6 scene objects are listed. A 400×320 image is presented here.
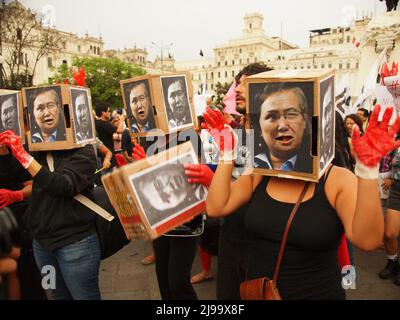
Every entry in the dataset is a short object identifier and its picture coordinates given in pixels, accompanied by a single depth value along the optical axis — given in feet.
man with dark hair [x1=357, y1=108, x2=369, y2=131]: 21.25
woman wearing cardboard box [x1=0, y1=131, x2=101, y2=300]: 7.55
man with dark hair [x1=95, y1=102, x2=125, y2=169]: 21.70
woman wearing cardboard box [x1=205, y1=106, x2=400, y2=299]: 5.06
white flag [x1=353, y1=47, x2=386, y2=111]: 22.42
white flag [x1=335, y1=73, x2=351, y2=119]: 19.62
